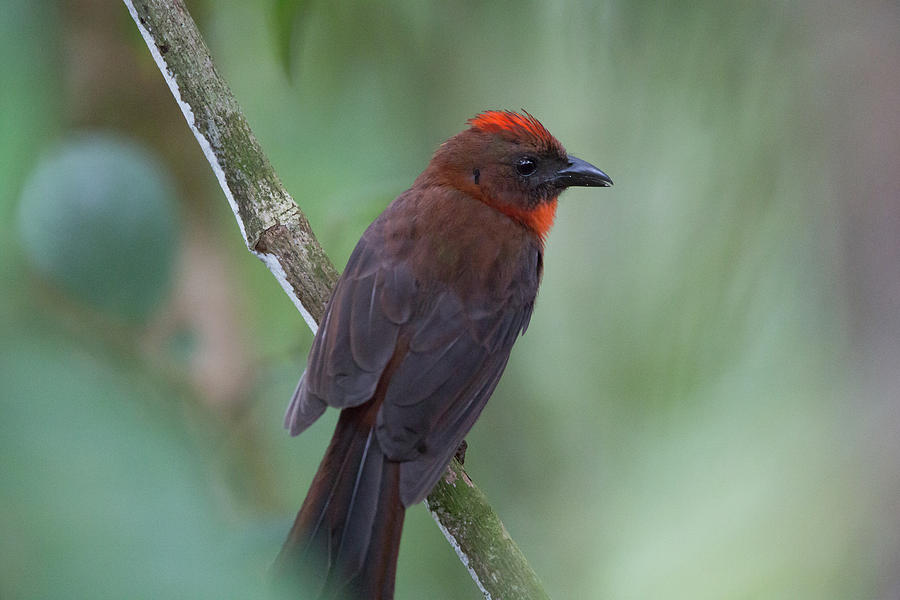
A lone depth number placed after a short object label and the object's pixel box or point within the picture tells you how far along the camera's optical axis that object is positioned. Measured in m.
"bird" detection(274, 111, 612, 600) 4.21
